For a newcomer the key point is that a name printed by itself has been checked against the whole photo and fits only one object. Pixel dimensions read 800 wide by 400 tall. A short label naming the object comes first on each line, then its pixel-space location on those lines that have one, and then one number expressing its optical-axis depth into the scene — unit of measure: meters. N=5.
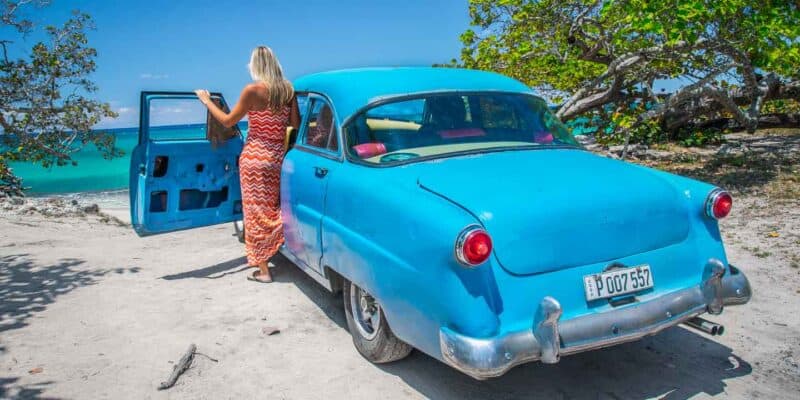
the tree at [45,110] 9.78
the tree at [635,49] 7.79
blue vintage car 2.84
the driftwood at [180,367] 3.59
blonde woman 5.18
